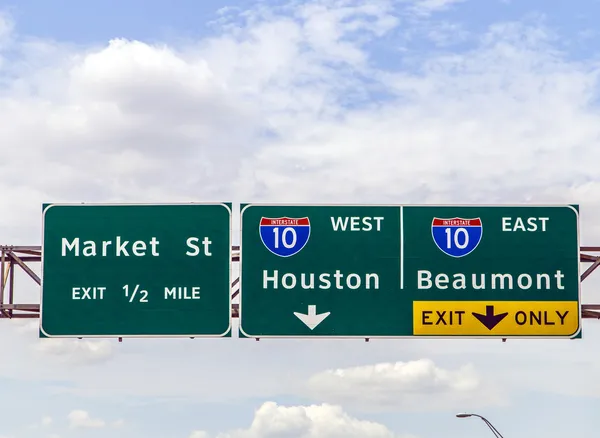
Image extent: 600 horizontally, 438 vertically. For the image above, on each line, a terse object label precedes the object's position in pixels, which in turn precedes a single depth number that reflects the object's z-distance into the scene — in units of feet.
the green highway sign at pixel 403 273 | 88.12
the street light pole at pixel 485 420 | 134.21
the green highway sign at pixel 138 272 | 88.53
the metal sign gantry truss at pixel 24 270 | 91.40
